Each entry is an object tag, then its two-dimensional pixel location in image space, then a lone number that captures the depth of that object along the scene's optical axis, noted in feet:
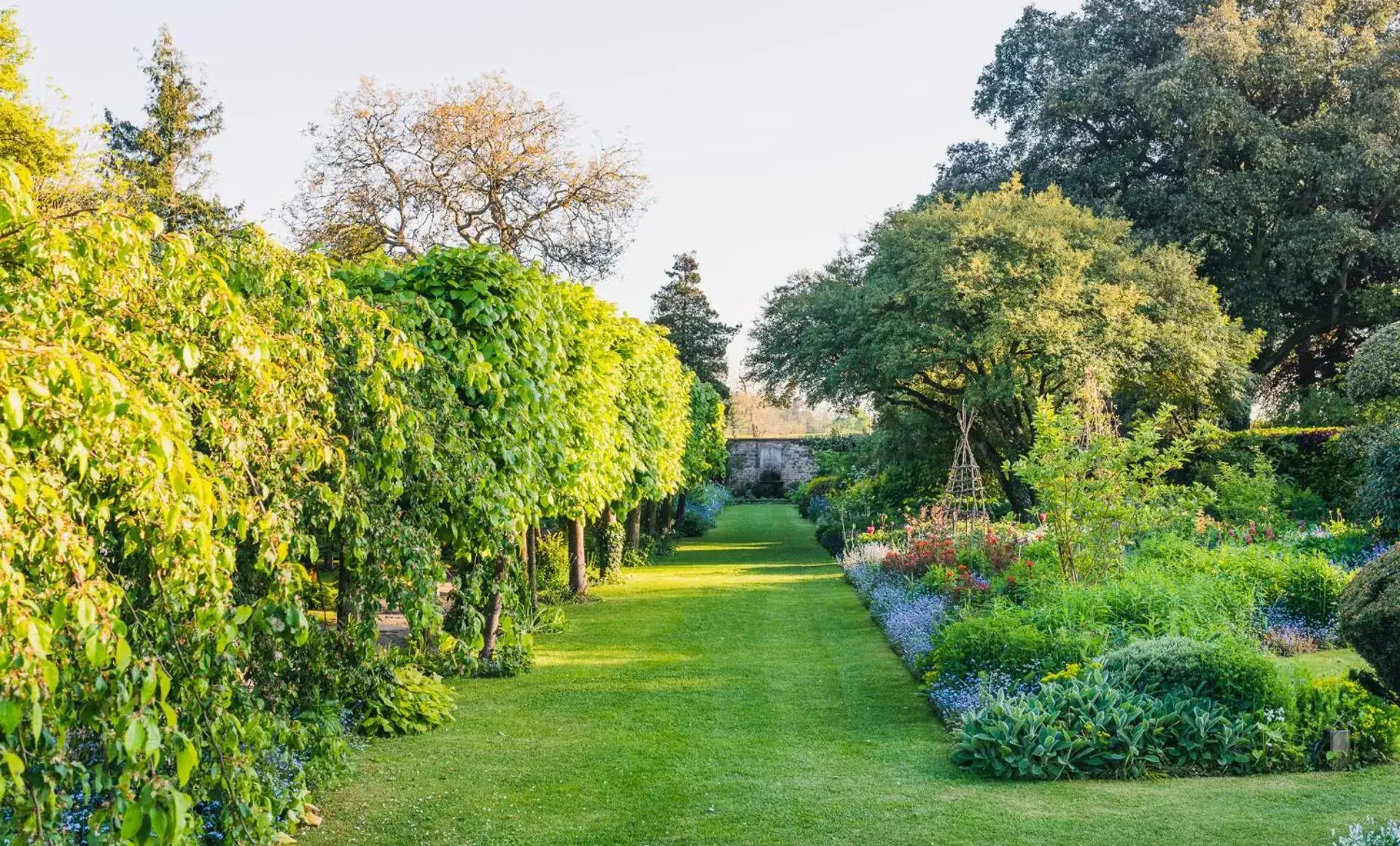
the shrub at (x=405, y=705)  23.48
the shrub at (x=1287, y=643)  30.09
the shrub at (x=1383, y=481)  45.44
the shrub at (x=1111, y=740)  20.49
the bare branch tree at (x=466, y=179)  94.73
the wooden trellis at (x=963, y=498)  49.60
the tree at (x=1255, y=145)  77.30
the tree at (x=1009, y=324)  61.77
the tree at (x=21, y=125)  78.23
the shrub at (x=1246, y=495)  52.21
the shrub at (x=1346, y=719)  20.88
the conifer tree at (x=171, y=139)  95.40
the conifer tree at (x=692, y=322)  149.89
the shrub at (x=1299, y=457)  62.28
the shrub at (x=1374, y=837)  15.44
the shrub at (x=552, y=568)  47.29
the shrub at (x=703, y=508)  91.04
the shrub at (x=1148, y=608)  26.68
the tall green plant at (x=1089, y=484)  33.19
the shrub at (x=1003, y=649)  25.07
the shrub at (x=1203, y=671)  21.65
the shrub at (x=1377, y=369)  51.26
